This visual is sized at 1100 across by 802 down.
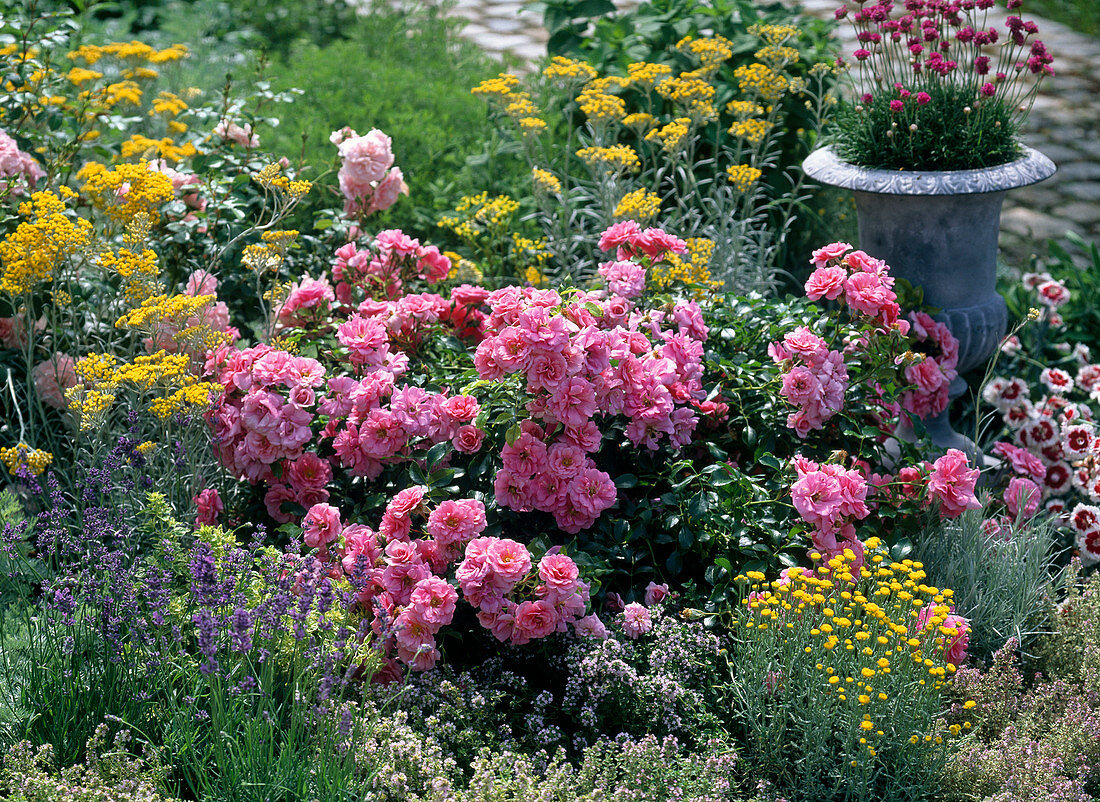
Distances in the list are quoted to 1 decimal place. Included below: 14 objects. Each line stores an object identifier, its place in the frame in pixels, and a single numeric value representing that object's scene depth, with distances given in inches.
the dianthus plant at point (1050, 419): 144.6
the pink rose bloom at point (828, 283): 130.1
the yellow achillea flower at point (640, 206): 153.6
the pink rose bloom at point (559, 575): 106.2
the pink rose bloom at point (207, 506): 127.6
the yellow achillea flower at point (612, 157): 158.9
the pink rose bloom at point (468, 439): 116.6
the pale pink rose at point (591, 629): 111.9
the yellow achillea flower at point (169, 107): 173.3
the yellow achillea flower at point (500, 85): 165.9
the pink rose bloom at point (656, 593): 119.5
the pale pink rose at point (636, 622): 113.4
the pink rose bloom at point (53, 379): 137.9
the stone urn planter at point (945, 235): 148.1
